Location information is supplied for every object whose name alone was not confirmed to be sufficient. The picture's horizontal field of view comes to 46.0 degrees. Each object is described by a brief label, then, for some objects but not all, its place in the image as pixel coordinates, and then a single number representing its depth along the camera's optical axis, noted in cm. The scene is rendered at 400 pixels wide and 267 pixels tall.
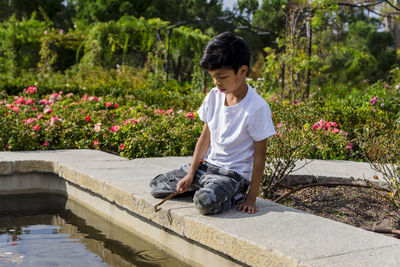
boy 268
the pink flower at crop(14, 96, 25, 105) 724
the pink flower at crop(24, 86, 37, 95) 846
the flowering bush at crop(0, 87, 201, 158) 538
